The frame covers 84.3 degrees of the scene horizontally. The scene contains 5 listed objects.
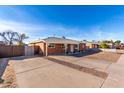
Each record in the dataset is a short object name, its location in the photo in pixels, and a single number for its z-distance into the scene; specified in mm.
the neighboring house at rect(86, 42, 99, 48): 30302
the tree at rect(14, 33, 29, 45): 28394
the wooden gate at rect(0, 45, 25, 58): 9255
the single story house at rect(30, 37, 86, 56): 11127
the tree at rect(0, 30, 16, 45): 26393
